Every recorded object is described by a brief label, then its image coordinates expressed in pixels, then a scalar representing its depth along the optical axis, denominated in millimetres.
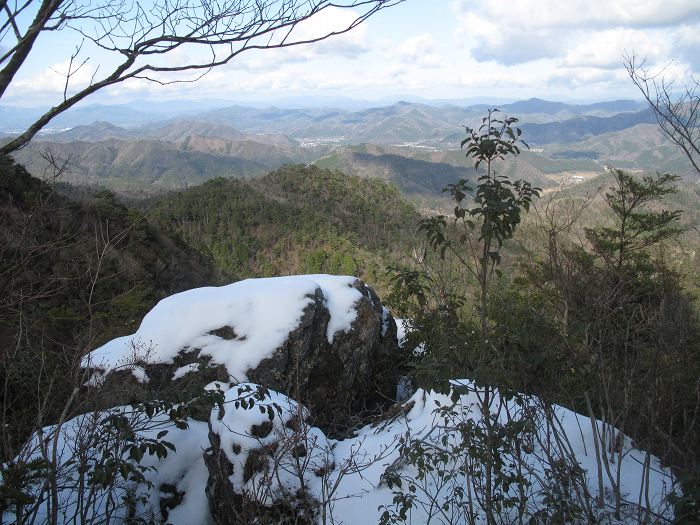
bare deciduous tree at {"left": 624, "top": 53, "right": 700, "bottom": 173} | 2477
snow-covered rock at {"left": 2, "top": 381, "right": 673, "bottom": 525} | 3400
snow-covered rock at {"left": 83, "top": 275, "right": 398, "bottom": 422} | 5453
